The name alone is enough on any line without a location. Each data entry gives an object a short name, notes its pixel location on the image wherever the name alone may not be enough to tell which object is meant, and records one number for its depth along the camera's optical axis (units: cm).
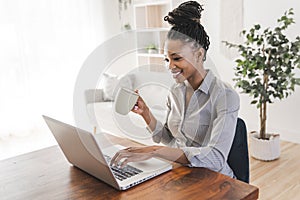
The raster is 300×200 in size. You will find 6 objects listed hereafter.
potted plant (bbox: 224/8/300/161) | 236
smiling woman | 102
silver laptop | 84
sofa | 155
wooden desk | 83
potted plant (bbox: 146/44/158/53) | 373
